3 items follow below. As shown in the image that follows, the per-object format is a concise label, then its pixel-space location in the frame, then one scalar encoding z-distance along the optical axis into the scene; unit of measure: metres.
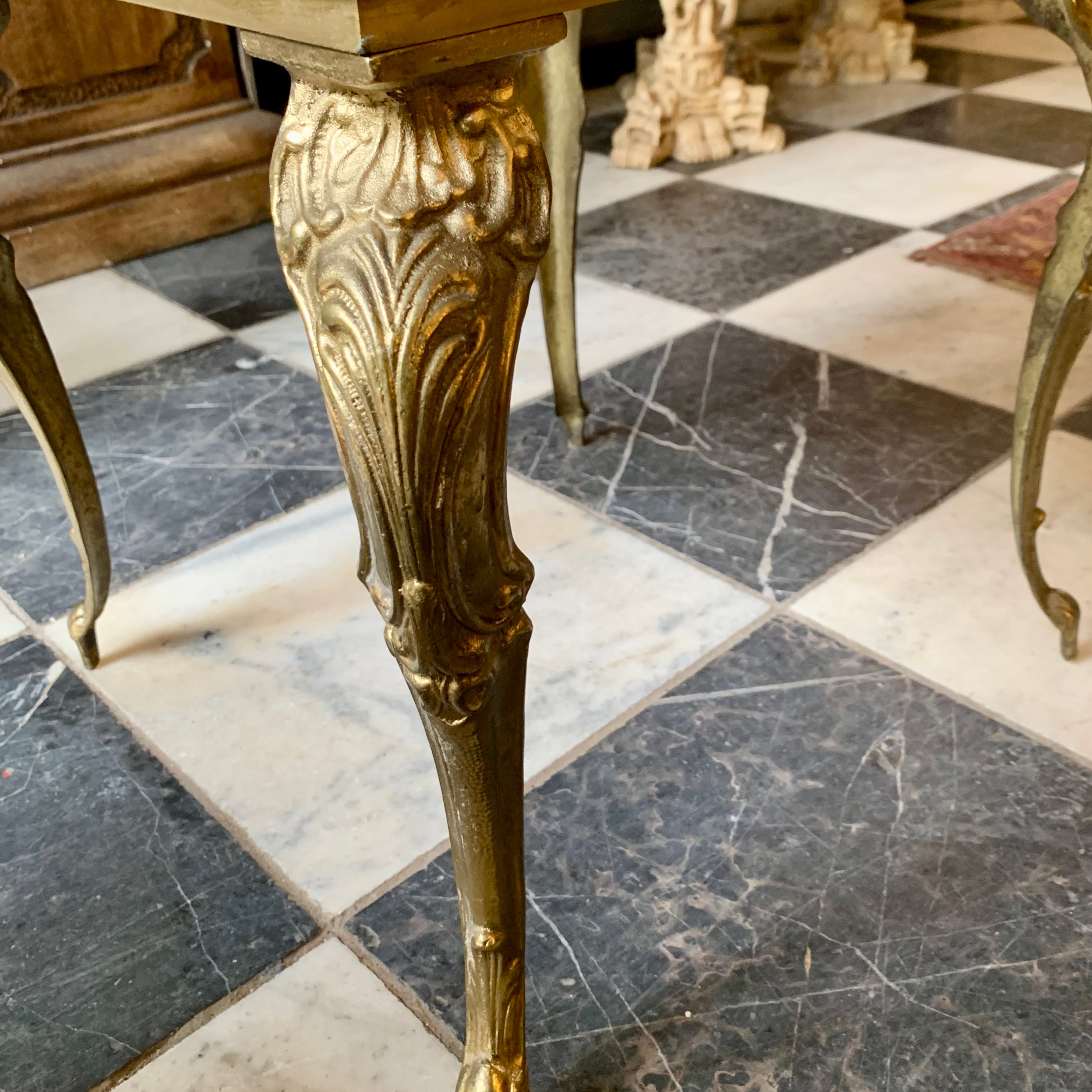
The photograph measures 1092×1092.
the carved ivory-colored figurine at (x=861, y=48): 2.25
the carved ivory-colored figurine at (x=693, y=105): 1.87
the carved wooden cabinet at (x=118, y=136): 1.49
